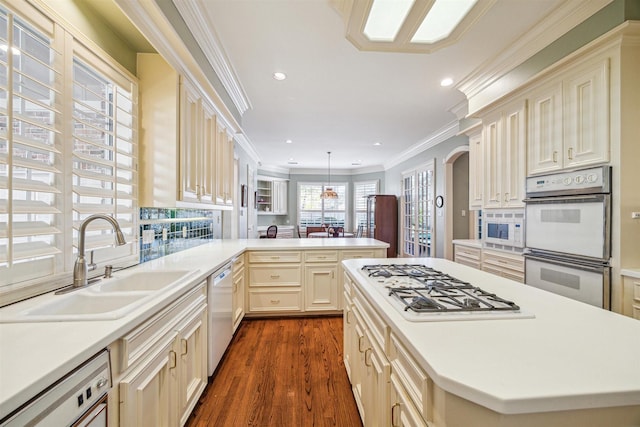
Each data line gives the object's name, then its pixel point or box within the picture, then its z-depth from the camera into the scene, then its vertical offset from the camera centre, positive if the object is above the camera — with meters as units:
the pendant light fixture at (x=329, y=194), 6.86 +0.48
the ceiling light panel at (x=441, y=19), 1.29 +0.97
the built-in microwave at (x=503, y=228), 2.65 -0.12
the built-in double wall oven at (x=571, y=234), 1.82 -0.13
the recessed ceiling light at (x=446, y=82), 3.02 +1.47
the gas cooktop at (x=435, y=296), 1.01 -0.36
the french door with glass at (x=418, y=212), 5.54 +0.06
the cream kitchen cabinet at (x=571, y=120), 1.86 +0.73
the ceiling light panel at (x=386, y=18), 1.26 +0.96
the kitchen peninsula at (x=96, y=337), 0.69 -0.40
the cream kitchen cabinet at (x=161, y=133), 1.96 +0.55
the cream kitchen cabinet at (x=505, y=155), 2.59 +0.61
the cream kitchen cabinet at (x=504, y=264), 2.64 -0.50
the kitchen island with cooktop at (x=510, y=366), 0.61 -0.38
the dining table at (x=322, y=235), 7.45 -0.58
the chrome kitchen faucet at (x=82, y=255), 1.35 -0.22
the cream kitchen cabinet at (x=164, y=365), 1.01 -0.70
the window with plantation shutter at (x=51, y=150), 1.10 +0.29
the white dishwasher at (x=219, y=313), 2.00 -0.80
